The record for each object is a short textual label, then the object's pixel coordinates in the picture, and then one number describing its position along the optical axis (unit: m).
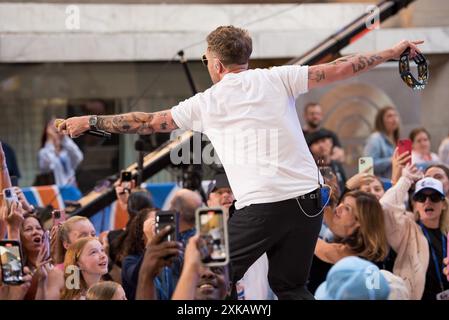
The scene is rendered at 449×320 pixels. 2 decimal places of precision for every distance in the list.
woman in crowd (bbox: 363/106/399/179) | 8.05
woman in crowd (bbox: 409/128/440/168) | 8.77
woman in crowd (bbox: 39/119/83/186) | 10.47
